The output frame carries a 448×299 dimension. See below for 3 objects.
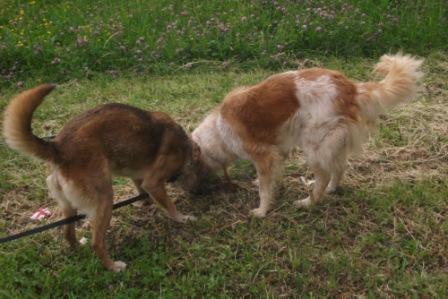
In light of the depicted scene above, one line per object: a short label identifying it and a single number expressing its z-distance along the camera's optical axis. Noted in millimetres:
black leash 3300
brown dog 3260
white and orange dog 3953
